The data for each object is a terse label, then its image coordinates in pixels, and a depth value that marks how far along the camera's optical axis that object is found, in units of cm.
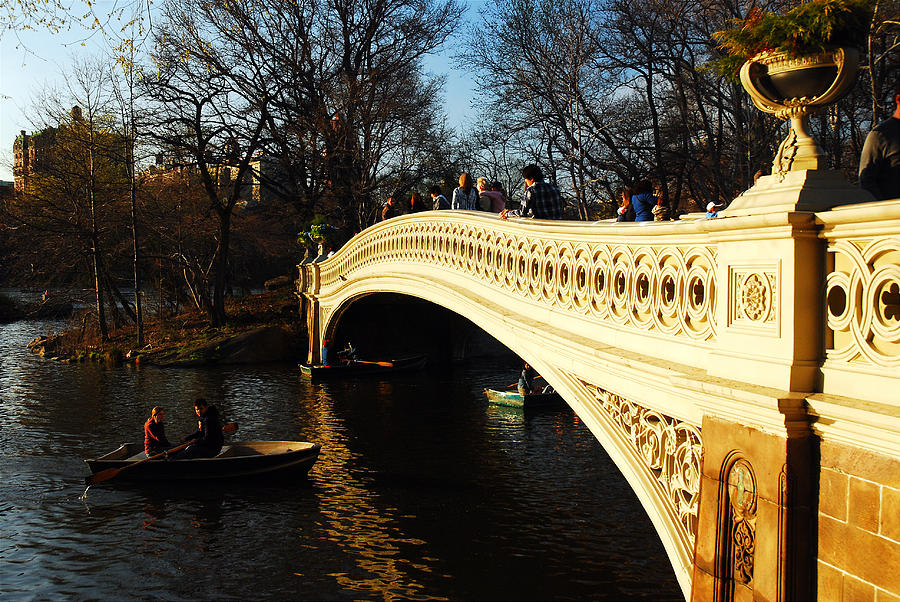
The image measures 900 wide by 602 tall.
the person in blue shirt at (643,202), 808
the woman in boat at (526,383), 1712
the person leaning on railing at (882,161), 399
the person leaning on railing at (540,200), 841
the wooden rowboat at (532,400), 1695
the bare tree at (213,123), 2484
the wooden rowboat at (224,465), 1162
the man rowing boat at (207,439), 1176
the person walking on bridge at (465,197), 1159
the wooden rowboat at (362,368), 2178
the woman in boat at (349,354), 2306
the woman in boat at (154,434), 1194
